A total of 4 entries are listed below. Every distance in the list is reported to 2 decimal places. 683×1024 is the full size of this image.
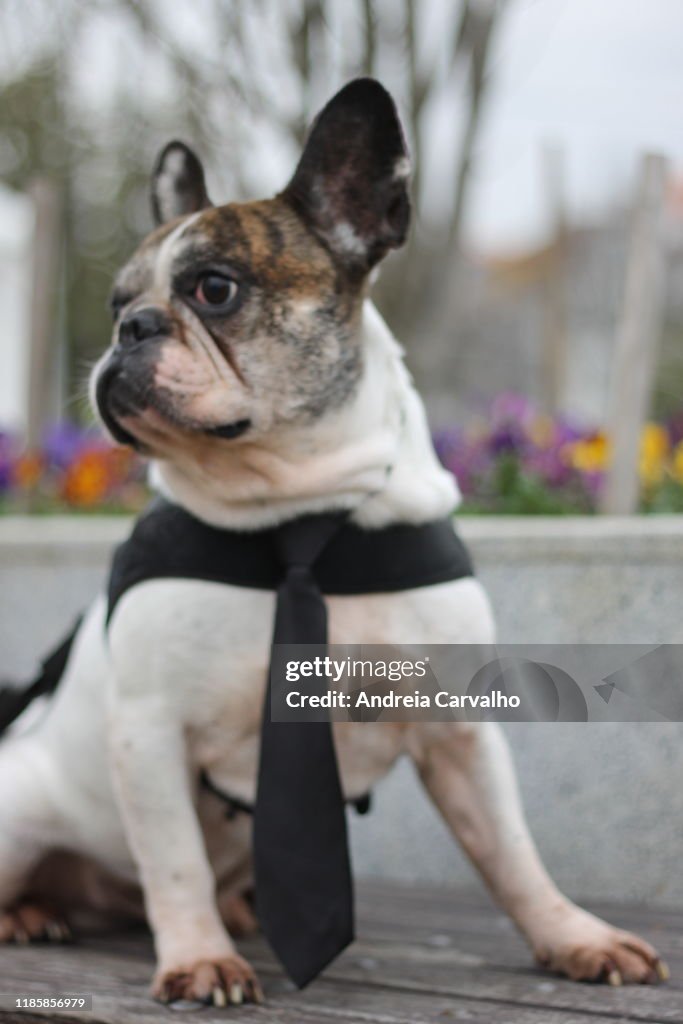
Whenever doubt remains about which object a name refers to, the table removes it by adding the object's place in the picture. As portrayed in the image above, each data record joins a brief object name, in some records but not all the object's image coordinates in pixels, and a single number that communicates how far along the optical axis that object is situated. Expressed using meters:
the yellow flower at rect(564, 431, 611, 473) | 4.09
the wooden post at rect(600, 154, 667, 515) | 3.62
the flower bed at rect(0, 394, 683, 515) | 4.04
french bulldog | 2.19
